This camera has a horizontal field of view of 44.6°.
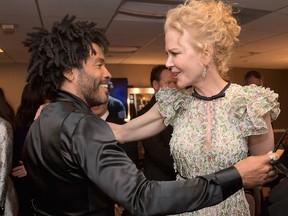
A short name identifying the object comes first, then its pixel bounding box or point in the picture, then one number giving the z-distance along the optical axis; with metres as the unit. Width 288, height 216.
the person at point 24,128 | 3.01
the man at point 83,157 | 0.95
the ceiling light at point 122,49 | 6.12
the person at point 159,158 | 2.30
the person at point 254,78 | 4.26
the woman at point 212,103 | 1.38
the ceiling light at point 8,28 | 4.16
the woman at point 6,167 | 2.46
